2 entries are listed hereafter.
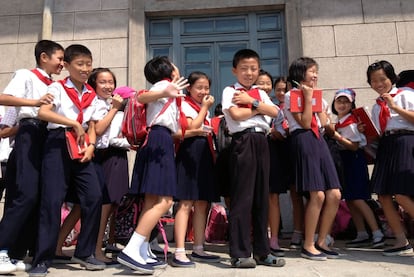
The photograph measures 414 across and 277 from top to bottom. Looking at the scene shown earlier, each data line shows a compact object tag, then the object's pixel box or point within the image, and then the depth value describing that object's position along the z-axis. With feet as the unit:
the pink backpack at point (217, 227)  14.98
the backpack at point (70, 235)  14.06
